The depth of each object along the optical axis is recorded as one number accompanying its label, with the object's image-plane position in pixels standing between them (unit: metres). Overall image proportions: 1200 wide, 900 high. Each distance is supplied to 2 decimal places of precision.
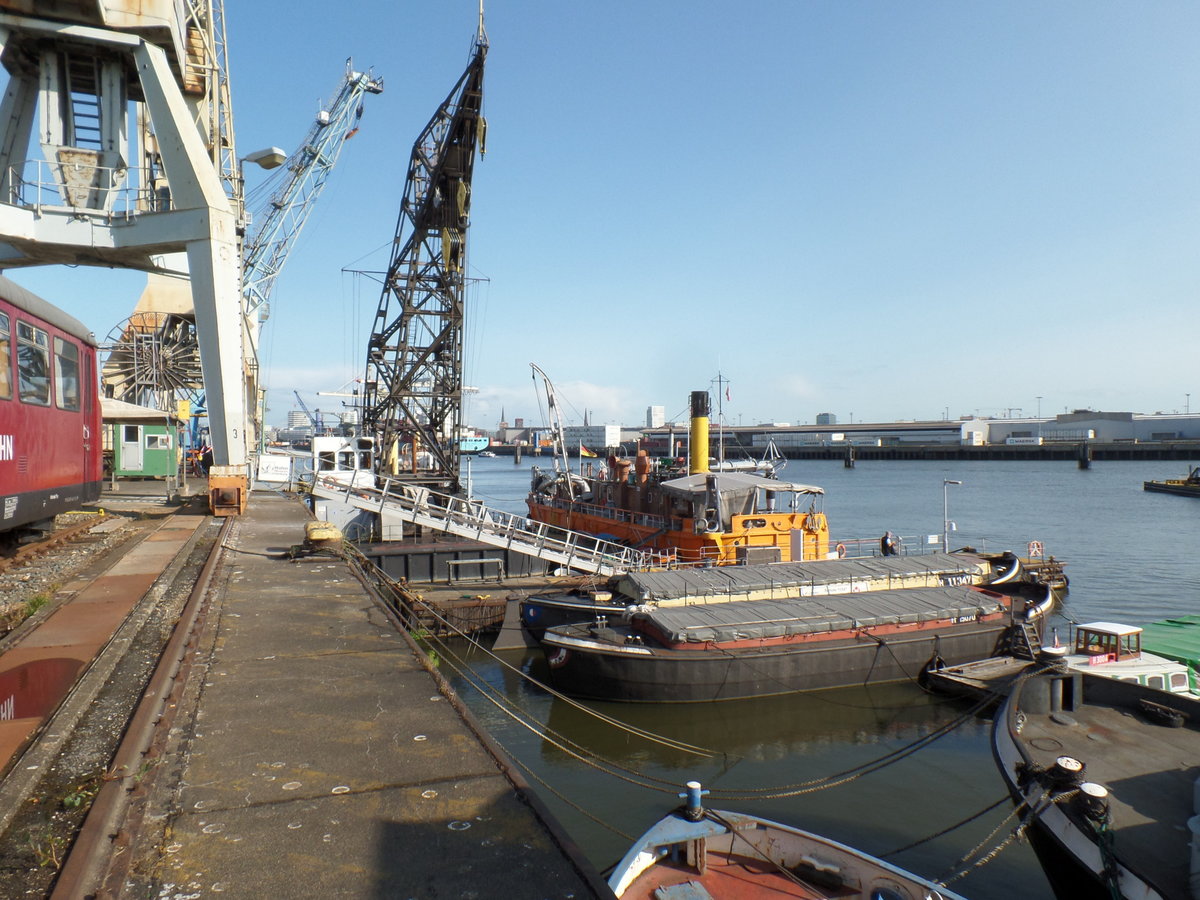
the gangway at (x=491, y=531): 22.39
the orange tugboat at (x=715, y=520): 22.06
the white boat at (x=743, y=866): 7.09
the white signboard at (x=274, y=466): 35.60
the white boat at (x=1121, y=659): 13.91
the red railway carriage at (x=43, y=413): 9.38
